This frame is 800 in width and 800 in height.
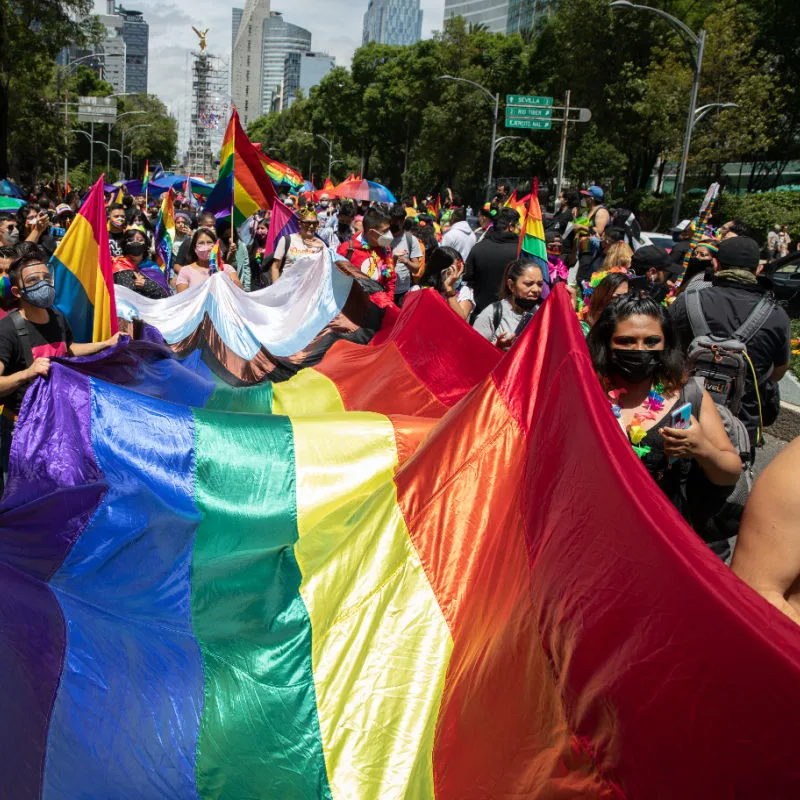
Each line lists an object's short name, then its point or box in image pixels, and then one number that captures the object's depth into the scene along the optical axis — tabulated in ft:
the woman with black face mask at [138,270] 28.04
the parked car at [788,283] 49.62
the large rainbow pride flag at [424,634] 6.58
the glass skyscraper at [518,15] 410.08
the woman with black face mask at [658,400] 10.14
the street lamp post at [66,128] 148.29
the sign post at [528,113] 95.86
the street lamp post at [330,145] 279.32
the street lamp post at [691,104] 63.77
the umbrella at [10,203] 55.05
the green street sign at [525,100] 96.97
